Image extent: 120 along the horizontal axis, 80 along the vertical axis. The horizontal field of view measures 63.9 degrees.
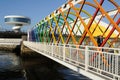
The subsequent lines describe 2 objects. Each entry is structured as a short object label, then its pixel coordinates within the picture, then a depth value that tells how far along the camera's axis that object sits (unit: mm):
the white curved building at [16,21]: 55606
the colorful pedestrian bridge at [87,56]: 3546
